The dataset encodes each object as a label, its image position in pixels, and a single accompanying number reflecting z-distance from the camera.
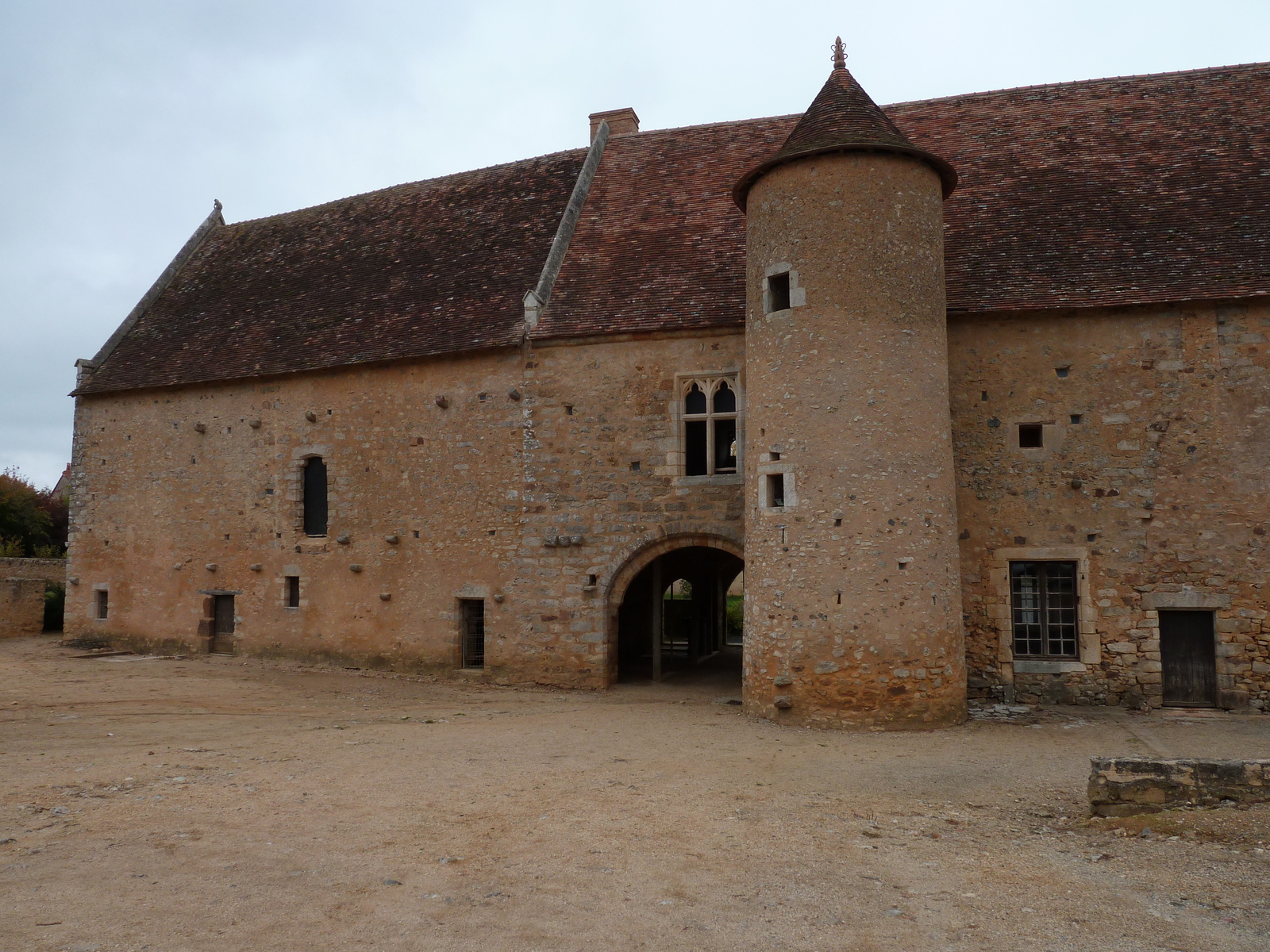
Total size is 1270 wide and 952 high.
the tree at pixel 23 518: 26.67
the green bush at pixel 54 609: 21.31
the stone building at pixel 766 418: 11.02
